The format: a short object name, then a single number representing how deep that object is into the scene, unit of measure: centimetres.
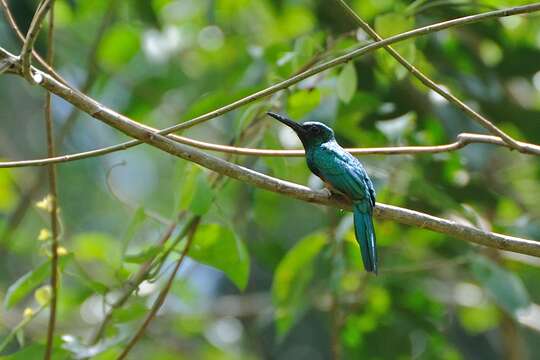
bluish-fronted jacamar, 583
